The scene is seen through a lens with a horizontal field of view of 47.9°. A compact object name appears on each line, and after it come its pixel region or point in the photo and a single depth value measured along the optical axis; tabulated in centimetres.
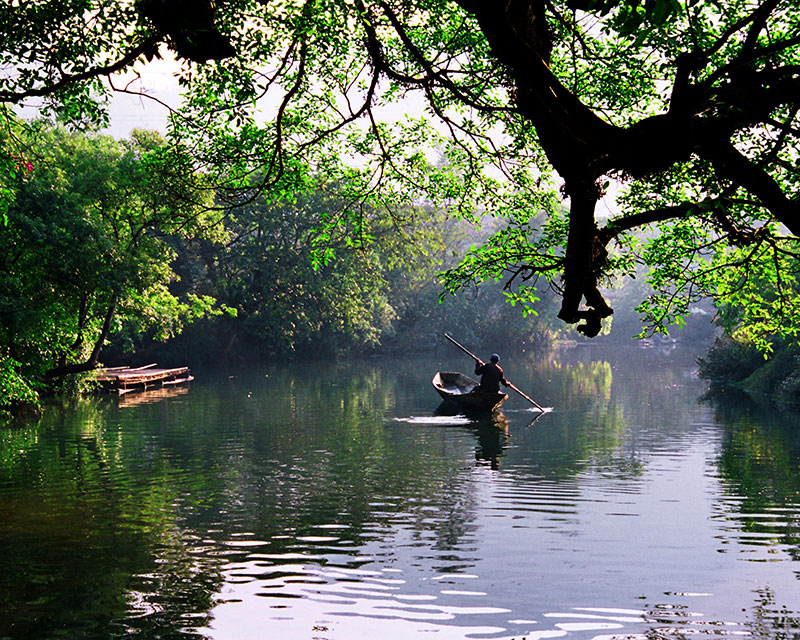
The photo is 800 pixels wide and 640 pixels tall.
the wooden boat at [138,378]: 3516
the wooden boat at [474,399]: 2723
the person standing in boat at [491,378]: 2747
